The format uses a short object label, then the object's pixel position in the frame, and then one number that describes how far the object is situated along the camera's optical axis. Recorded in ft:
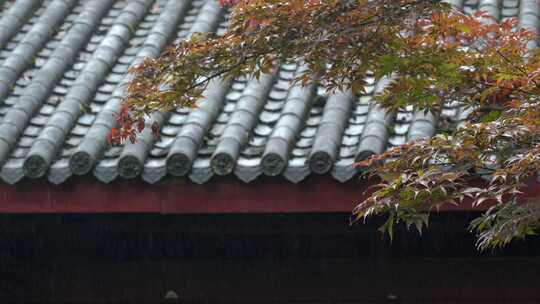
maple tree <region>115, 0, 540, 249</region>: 19.04
